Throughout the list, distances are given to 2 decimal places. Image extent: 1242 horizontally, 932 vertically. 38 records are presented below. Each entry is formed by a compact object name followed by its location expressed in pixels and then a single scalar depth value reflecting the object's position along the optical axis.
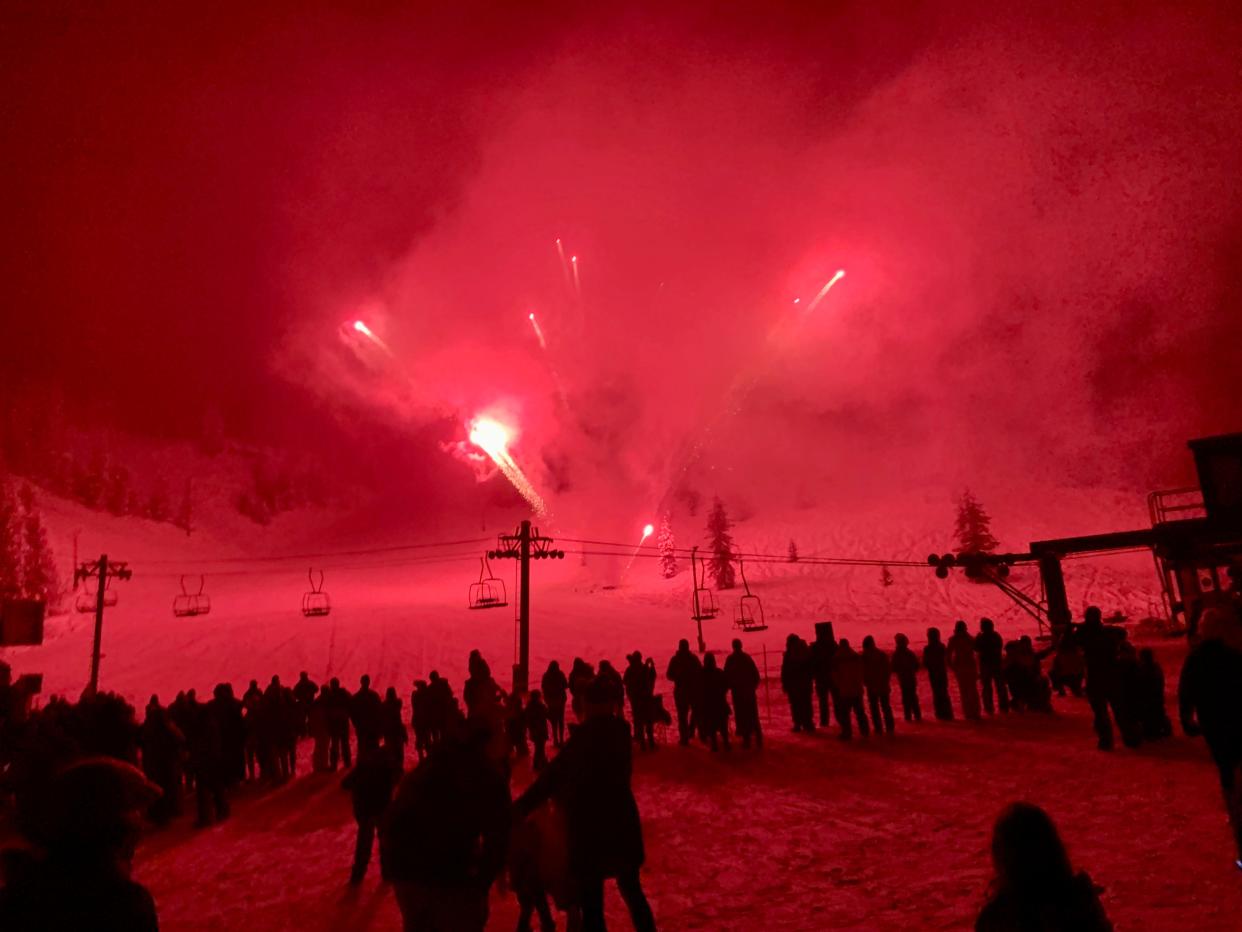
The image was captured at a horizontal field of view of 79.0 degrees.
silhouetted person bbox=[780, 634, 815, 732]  14.71
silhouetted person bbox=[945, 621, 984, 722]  14.52
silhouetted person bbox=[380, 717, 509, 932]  3.54
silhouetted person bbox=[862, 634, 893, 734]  13.81
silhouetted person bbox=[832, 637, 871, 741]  13.61
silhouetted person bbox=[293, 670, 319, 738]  16.86
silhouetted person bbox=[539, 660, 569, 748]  15.68
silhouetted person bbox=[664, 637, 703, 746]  14.13
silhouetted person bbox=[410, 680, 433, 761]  14.56
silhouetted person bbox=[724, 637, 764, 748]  13.81
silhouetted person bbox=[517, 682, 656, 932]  4.40
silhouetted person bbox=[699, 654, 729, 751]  13.84
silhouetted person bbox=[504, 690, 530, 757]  13.80
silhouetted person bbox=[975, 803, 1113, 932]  2.72
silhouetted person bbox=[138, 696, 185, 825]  11.31
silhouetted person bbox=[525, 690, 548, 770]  13.34
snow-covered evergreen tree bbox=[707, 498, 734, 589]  71.69
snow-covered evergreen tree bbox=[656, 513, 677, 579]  78.62
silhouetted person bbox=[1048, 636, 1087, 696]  15.23
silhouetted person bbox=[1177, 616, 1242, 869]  5.09
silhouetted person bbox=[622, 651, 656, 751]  14.58
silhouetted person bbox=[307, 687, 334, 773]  15.05
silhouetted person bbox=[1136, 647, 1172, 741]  11.05
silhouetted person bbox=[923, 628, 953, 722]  14.60
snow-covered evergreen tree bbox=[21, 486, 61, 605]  86.69
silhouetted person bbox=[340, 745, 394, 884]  7.47
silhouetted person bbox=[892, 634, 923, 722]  14.61
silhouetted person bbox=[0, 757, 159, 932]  2.22
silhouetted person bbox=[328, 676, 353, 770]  15.03
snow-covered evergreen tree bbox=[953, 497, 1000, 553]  79.44
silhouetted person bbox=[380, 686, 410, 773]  13.80
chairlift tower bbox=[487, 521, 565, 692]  20.14
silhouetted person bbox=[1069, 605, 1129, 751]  10.71
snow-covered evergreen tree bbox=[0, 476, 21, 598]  85.31
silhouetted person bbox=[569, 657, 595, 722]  12.55
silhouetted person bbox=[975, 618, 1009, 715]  14.65
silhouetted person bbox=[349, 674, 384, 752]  13.73
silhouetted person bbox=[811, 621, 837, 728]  14.56
